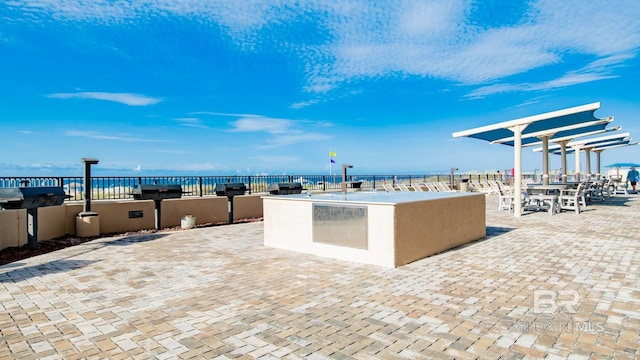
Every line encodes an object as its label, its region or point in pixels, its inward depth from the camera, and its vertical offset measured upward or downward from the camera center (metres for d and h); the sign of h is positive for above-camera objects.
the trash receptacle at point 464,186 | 18.98 -0.50
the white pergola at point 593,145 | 17.69 +1.75
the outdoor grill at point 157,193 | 8.95 -0.32
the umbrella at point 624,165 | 23.79 +0.71
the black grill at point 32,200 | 6.07 -0.30
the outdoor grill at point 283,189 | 11.12 -0.30
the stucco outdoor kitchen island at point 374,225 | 5.09 -0.78
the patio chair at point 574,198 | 11.21 -0.75
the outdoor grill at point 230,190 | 10.30 -0.29
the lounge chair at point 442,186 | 19.14 -0.52
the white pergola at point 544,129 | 10.14 +1.69
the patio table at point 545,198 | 11.22 -0.75
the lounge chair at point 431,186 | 18.86 -0.48
